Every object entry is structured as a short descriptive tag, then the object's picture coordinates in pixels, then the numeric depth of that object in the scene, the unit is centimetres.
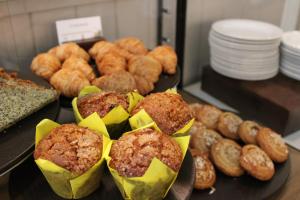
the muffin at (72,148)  63
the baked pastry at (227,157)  108
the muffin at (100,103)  77
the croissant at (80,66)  112
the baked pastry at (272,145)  113
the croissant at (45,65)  112
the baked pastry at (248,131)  118
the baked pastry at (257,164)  105
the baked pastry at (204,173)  101
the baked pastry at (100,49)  123
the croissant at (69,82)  103
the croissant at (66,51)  120
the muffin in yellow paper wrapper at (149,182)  59
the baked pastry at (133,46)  129
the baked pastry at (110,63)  113
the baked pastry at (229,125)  124
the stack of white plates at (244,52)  145
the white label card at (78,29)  128
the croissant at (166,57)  122
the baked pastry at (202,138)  117
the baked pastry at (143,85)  104
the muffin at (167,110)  75
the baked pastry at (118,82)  94
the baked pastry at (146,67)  112
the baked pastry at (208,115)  130
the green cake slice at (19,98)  80
